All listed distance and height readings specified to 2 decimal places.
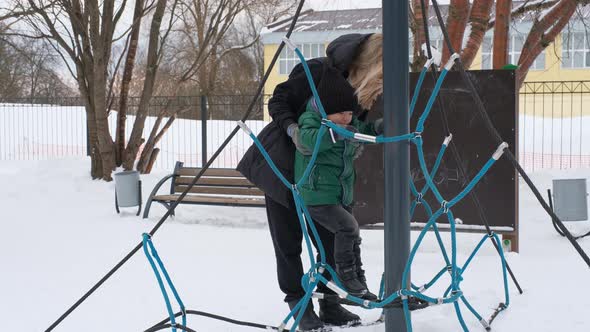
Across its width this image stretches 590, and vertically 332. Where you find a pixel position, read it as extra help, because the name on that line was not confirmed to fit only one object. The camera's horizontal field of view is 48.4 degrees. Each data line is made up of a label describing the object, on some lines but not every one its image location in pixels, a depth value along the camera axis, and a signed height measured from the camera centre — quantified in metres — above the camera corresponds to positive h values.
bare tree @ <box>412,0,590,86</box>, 7.89 +1.50
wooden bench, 7.34 -0.54
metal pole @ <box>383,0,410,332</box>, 2.55 -0.02
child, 2.89 -0.17
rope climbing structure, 2.53 -0.37
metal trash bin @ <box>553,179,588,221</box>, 5.84 -0.52
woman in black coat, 3.02 +0.00
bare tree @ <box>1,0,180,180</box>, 10.16 +1.57
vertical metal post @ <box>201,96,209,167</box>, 10.87 +0.29
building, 25.50 +4.16
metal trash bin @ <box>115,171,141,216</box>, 7.72 -0.55
